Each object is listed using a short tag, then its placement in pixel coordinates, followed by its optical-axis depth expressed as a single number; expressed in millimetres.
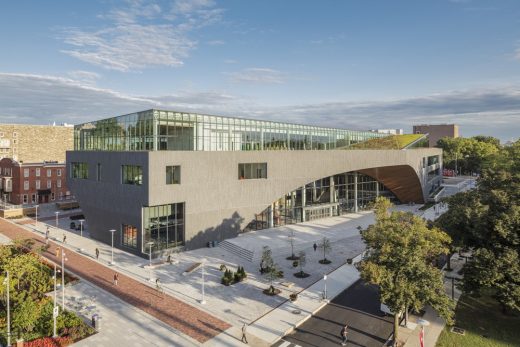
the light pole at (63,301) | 26781
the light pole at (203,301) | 27516
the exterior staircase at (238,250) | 39094
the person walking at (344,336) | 22530
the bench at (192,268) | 34131
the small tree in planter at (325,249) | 37656
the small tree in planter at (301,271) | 33831
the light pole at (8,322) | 21544
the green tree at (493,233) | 22688
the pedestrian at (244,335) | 22078
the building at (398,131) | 106462
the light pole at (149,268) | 32812
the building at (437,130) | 169375
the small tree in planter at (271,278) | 29625
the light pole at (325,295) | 28828
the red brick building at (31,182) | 68812
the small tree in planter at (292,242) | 39000
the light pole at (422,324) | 19695
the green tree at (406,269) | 20891
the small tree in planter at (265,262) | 32969
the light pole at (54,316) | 22312
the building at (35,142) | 85062
